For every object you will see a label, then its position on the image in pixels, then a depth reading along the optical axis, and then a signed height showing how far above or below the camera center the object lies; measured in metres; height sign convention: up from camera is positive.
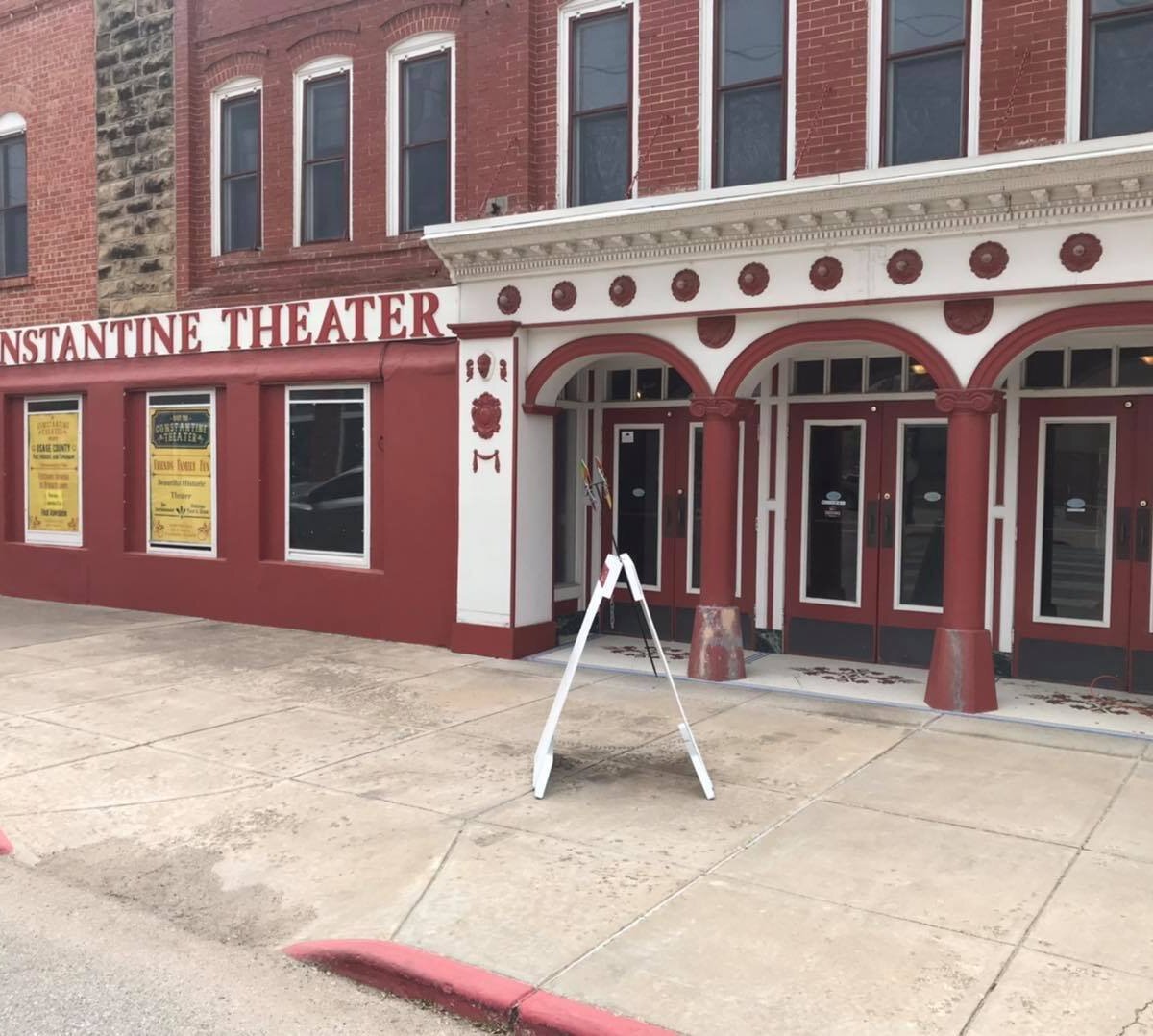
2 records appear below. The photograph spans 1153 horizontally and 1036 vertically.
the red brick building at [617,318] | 8.27 +1.24
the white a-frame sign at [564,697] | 6.11 -1.42
